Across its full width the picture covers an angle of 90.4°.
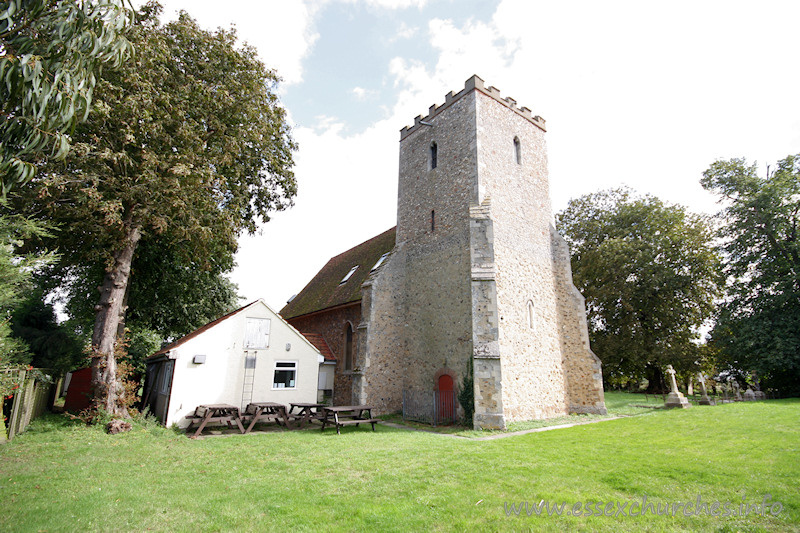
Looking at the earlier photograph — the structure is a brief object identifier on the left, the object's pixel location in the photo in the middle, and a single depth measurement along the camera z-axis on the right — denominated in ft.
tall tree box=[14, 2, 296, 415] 36.24
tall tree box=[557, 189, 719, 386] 79.87
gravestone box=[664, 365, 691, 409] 60.13
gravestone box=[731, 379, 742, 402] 74.87
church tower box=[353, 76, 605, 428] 49.32
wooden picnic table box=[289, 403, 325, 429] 43.98
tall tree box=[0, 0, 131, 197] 13.96
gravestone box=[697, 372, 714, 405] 67.48
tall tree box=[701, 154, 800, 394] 64.64
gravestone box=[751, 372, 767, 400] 73.31
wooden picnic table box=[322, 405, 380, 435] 40.23
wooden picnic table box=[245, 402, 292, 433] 43.06
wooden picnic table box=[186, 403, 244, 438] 38.54
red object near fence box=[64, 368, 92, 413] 60.49
